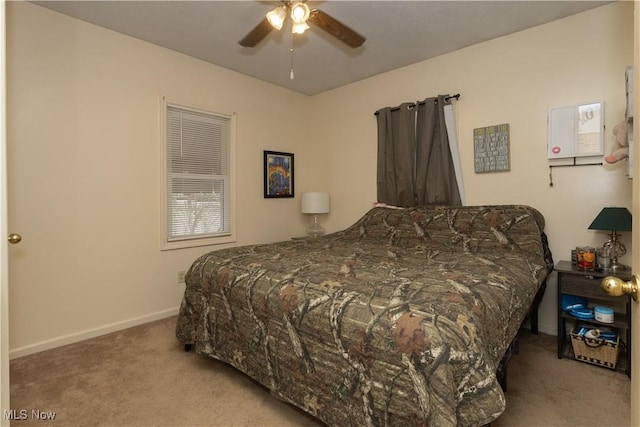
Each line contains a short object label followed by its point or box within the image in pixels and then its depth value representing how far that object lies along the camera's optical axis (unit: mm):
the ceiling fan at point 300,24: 2029
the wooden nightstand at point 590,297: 2168
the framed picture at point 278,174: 4020
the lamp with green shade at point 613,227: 2195
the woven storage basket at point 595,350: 2115
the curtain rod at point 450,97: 3229
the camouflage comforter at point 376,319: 1193
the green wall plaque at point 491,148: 2975
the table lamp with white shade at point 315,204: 4086
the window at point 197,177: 3219
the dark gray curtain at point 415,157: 3275
